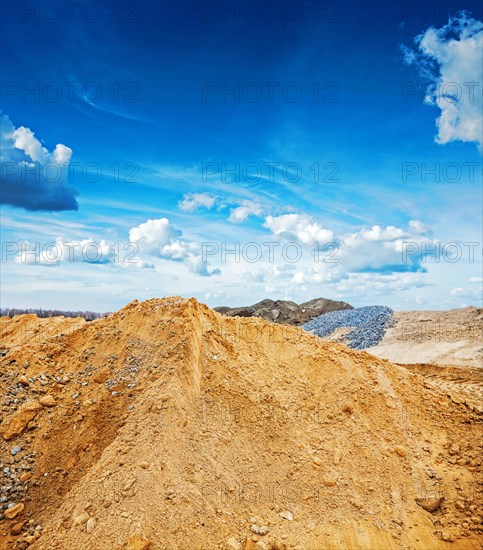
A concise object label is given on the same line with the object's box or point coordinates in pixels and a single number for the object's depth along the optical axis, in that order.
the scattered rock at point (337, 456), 7.39
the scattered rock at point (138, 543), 5.29
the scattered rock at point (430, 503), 6.98
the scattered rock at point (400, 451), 7.96
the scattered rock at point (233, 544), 5.65
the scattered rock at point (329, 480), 6.93
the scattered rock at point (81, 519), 5.72
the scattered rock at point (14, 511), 6.11
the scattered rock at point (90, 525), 5.57
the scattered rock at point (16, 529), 5.94
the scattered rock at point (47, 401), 7.54
